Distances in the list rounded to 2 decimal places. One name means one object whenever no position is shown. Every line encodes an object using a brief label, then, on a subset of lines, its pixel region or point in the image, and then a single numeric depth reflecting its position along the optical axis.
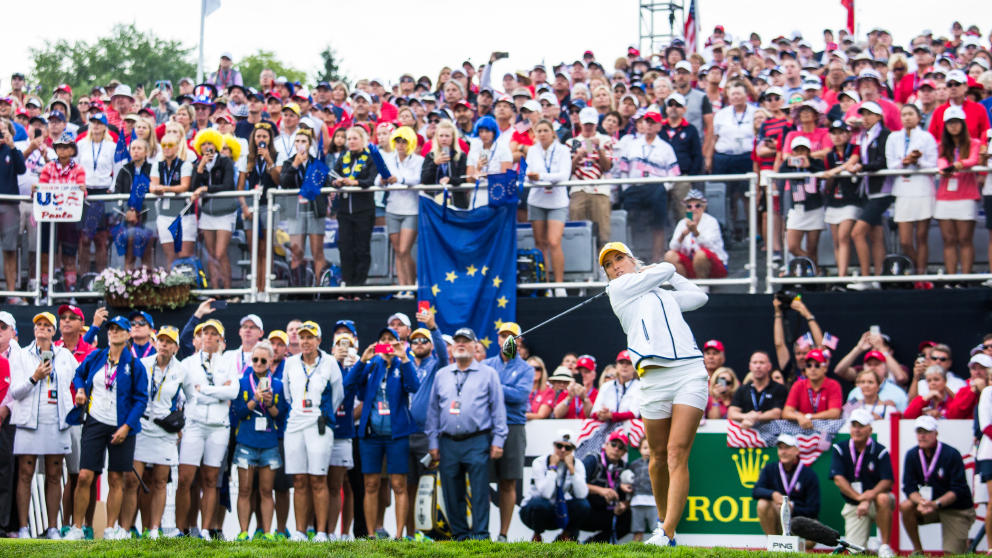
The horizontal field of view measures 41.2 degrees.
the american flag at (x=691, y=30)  29.59
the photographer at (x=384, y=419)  14.05
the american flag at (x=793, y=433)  13.80
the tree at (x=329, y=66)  64.94
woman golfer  9.40
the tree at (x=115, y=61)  69.94
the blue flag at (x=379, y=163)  16.89
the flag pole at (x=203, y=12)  27.75
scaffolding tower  31.70
